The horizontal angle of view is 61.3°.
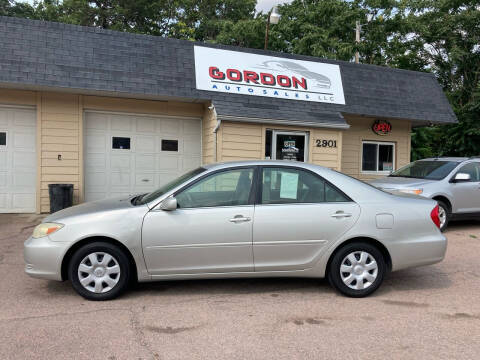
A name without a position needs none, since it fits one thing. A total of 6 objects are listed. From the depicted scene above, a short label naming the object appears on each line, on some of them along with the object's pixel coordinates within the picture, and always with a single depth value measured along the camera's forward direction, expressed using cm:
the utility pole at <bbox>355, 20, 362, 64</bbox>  2082
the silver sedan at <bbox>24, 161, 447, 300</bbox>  424
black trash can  934
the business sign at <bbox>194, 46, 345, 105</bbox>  1034
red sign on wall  1301
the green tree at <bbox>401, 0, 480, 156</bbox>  2333
